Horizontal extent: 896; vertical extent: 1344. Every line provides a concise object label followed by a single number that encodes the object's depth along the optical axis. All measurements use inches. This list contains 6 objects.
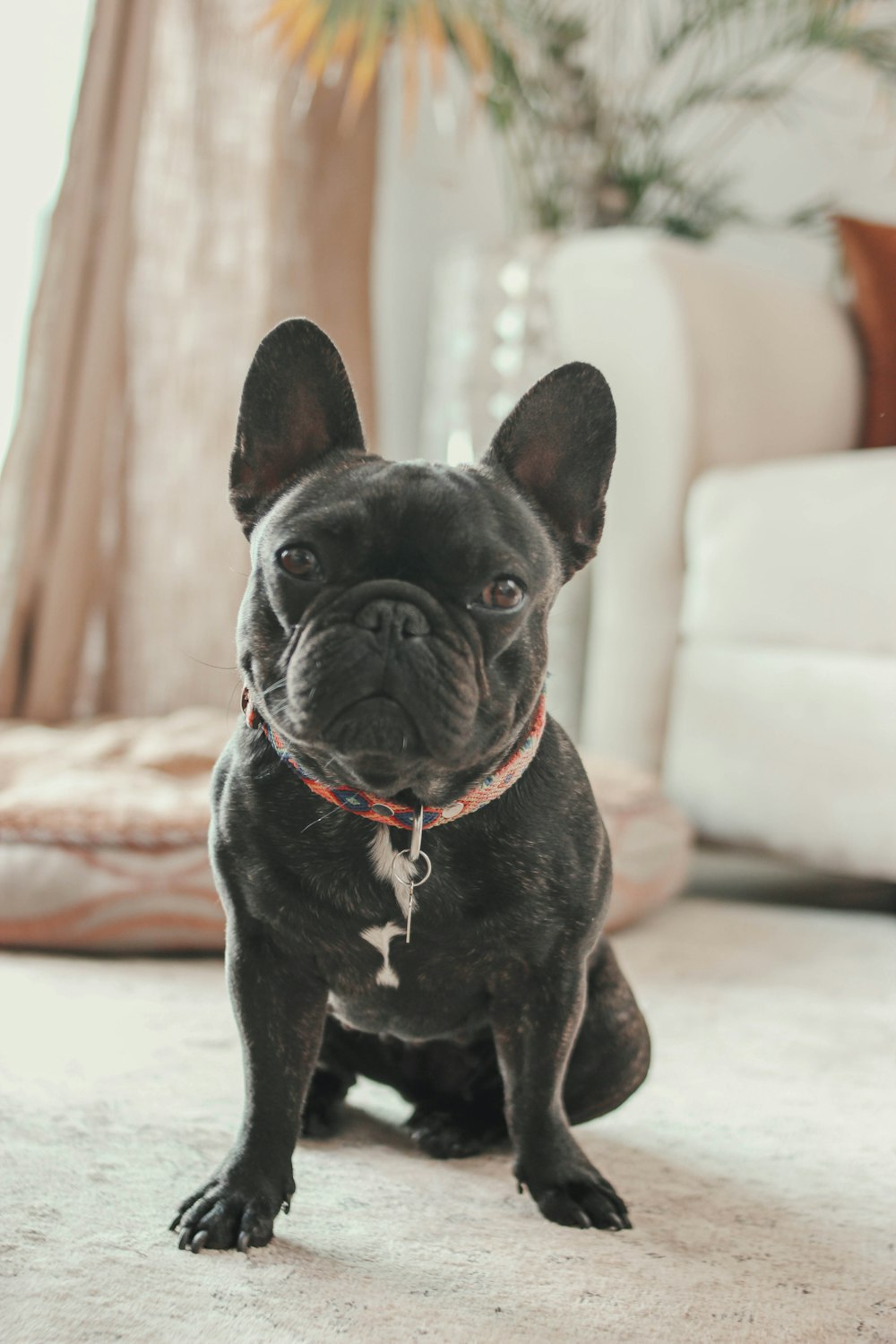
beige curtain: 120.0
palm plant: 113.3
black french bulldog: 34.2
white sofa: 82.6
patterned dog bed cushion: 70.1
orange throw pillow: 103.7
